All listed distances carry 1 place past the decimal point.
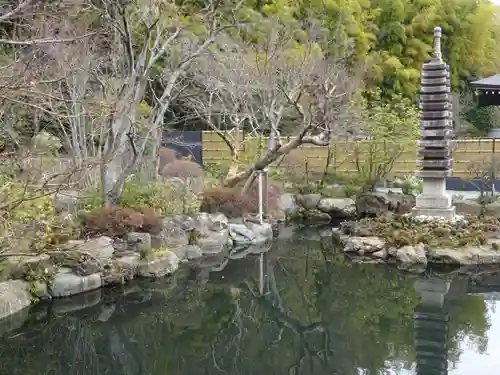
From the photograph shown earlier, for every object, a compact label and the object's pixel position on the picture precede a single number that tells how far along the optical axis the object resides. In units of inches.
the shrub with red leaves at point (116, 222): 370.6
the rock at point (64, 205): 377.4
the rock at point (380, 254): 419.7
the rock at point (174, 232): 402.0
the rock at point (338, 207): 598.2
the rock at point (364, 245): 427.2
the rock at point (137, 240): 373.7
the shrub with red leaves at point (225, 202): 490.9
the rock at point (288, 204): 598.8
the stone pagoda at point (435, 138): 466.6
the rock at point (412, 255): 403.9
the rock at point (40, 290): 313.9
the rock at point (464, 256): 400.5
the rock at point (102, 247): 332.5
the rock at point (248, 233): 479.8
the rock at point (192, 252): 421.7
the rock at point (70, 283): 321.1
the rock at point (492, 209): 514.6
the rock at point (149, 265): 358.9
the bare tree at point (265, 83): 546.9
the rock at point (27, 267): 306.0
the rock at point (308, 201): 613.9
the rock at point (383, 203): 552.4
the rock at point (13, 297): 290.4
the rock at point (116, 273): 345.4
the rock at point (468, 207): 526.3
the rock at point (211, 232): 442.6
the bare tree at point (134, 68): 393.4
